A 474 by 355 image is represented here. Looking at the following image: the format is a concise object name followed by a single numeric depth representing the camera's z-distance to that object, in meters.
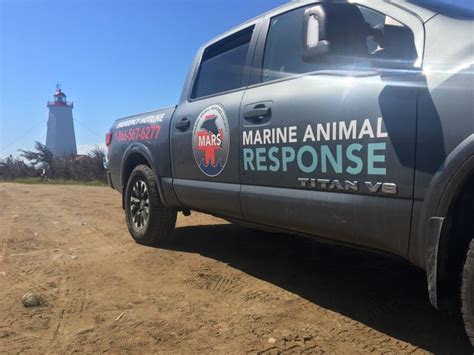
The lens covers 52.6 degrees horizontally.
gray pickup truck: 2.35
